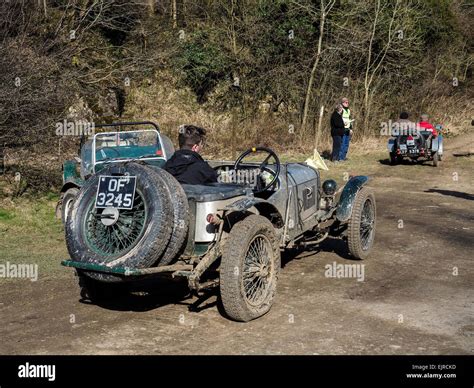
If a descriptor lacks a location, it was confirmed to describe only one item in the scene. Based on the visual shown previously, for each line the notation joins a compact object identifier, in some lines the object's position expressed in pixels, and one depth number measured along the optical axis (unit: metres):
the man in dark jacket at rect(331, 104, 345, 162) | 18.39
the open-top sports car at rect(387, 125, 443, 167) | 17.41
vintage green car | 11.03
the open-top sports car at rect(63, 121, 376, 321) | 5.50
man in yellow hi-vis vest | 18.72
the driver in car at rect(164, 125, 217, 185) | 6.38
